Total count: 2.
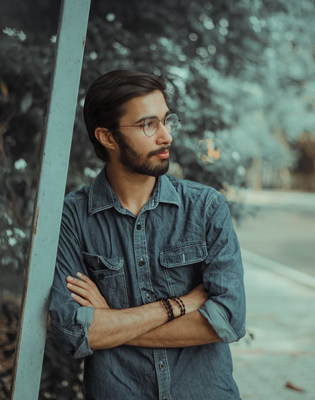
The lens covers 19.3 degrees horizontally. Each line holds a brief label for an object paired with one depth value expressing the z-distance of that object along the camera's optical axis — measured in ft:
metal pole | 6.98
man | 7.37
